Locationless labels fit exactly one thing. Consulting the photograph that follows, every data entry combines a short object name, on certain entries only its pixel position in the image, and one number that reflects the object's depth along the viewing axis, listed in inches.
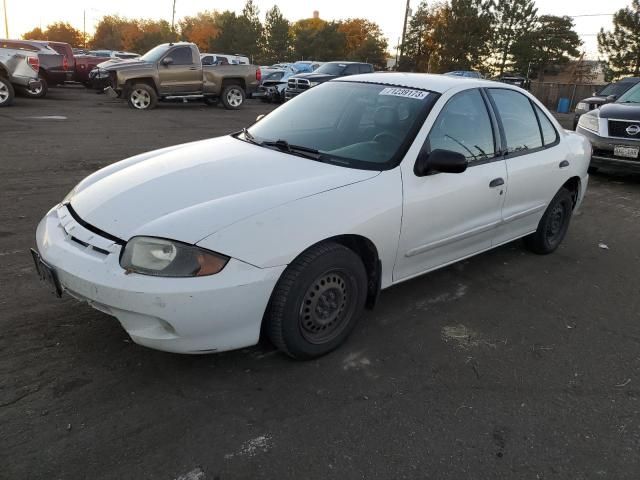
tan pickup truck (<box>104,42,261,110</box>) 602.5
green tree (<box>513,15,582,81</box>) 1988.2
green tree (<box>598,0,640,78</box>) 1491.1
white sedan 100.2
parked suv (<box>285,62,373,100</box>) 740.1
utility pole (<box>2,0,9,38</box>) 2468.3
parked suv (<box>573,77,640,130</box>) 577.3
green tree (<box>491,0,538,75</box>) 1987.0
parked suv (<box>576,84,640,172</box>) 325.4
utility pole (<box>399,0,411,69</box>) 1458.7
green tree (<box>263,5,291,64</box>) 2269.9
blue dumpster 1153.2
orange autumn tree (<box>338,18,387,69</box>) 2266.2
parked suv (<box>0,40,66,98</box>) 627.2
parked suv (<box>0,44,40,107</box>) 533.0
